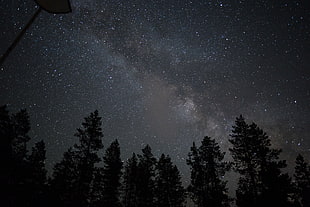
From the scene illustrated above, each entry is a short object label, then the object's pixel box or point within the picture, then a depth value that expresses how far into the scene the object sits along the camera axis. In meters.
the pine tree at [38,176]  17.12
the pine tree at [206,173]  28.22
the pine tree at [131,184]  38.78
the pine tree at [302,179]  33.72
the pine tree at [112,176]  31.50
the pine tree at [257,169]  16.67
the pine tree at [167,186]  35.62
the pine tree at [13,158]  15.60
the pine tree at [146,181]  34.88
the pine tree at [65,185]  18.82
